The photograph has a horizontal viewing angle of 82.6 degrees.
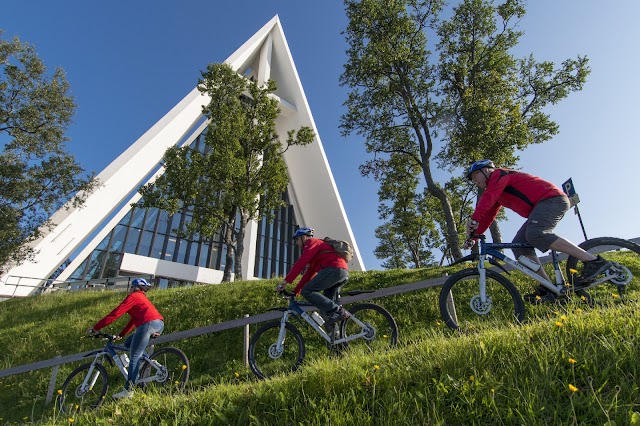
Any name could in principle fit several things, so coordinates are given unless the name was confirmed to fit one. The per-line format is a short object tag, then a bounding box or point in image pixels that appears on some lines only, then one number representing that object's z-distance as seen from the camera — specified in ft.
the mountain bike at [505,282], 12.57
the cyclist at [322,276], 15.44
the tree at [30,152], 51.26
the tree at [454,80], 45.39
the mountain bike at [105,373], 18.31
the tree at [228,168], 54.65
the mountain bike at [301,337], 14.98
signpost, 34.31
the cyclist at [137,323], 18.44
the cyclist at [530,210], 12.72
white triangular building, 73.82
